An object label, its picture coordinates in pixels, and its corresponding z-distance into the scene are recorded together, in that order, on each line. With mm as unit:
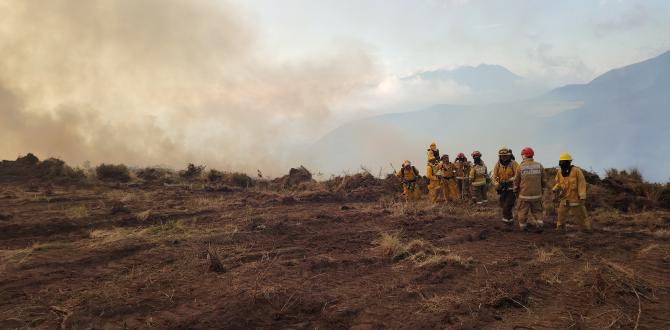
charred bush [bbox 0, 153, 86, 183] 22031
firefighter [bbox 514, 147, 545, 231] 10586
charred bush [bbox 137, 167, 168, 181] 25281
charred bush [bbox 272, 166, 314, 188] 25125
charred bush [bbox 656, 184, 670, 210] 14766
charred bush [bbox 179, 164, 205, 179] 26719
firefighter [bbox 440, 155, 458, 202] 15773
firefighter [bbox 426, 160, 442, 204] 15912
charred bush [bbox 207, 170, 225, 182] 25719
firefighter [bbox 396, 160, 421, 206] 16688
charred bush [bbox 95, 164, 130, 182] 23688
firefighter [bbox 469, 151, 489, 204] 14602
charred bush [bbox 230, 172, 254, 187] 25422
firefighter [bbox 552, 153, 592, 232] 10148
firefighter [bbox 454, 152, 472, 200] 16128
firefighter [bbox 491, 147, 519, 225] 11180
